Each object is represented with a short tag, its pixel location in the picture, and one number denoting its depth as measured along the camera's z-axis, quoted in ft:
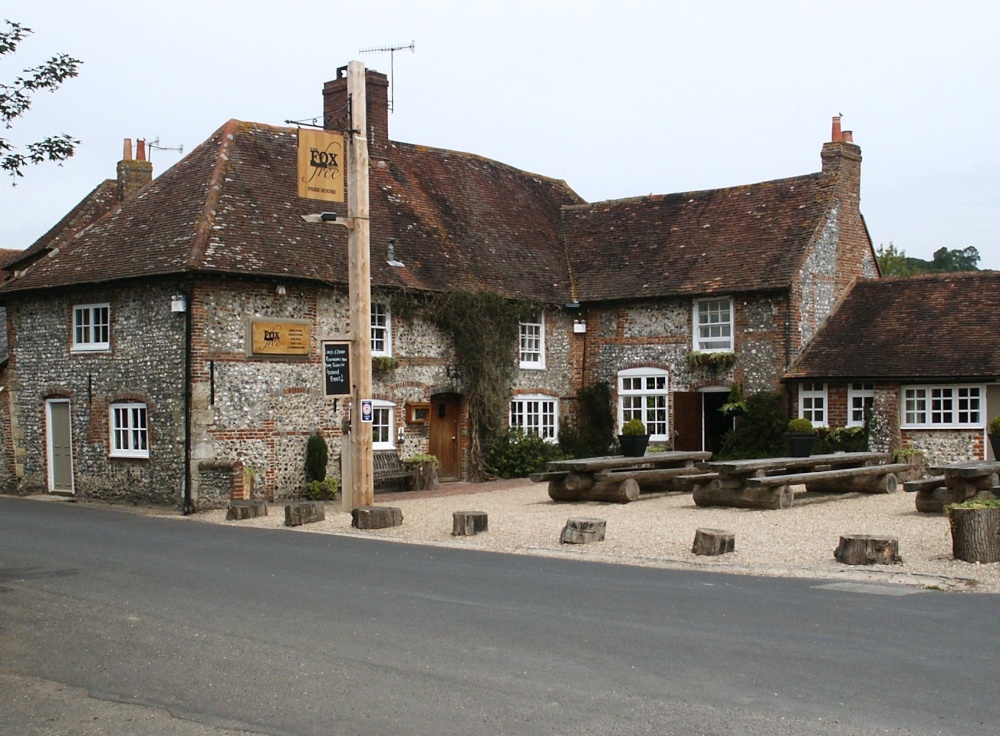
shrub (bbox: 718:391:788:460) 85.25
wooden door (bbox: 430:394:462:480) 87.66
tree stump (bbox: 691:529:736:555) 46.29
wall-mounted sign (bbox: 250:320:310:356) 74.49
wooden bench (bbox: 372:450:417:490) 80.89
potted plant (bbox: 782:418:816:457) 69.21
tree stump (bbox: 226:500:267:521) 65.31
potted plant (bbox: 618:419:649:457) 71.56
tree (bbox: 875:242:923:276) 205.05
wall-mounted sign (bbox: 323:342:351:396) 62.08
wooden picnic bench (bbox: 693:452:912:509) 61.82
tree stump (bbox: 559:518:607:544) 51.26
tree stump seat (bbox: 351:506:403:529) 58.49
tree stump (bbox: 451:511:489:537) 55.01
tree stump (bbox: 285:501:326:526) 60.75
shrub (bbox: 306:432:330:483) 76.43
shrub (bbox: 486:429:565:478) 89.81
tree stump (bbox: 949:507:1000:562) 41.55
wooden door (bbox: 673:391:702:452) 91.04
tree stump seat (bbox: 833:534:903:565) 42.55
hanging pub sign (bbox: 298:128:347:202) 63.36
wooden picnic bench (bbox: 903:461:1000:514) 55.16
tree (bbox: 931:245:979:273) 276.21
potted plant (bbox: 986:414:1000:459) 62.54
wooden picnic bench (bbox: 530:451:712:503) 67.51
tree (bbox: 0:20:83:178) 36.88
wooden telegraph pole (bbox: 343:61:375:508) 62.13
